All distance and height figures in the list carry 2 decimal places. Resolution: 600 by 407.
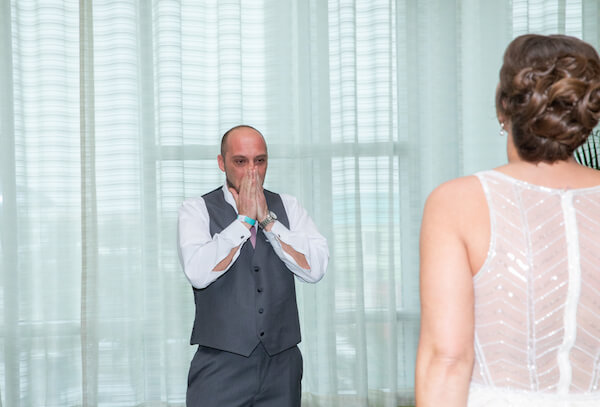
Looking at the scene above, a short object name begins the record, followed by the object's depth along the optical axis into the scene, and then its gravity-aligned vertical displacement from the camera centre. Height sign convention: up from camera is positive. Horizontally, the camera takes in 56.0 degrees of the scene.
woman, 0.91 -0.11
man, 1.89 -0.28
